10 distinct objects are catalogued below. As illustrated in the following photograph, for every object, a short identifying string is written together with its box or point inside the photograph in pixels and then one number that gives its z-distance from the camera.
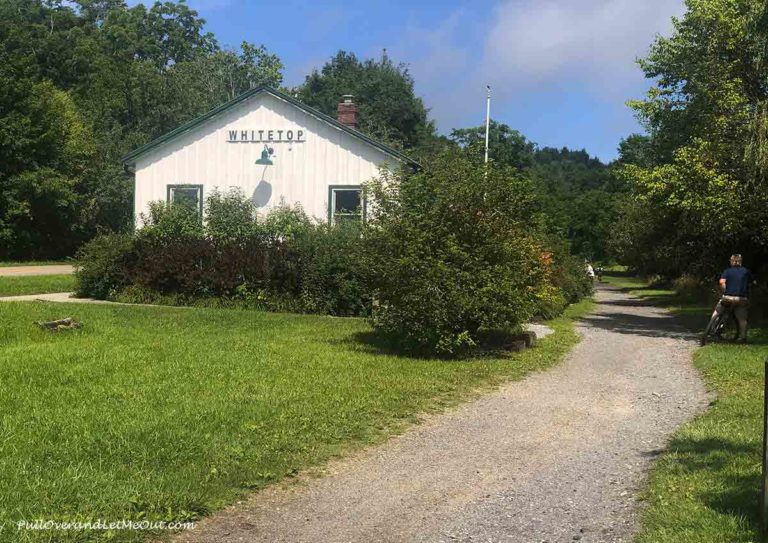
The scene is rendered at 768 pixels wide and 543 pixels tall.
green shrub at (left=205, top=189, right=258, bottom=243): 20.23
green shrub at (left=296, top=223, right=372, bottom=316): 17.27
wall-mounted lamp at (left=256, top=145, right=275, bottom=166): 22.02
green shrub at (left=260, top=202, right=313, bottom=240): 19.17
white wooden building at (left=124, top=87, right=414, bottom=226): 21.61
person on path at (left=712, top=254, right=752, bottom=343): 14.77
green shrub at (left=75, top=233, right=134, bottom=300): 18.94
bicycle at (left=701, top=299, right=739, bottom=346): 15.03
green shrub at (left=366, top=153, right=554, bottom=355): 11.58
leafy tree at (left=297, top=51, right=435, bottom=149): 67.19
